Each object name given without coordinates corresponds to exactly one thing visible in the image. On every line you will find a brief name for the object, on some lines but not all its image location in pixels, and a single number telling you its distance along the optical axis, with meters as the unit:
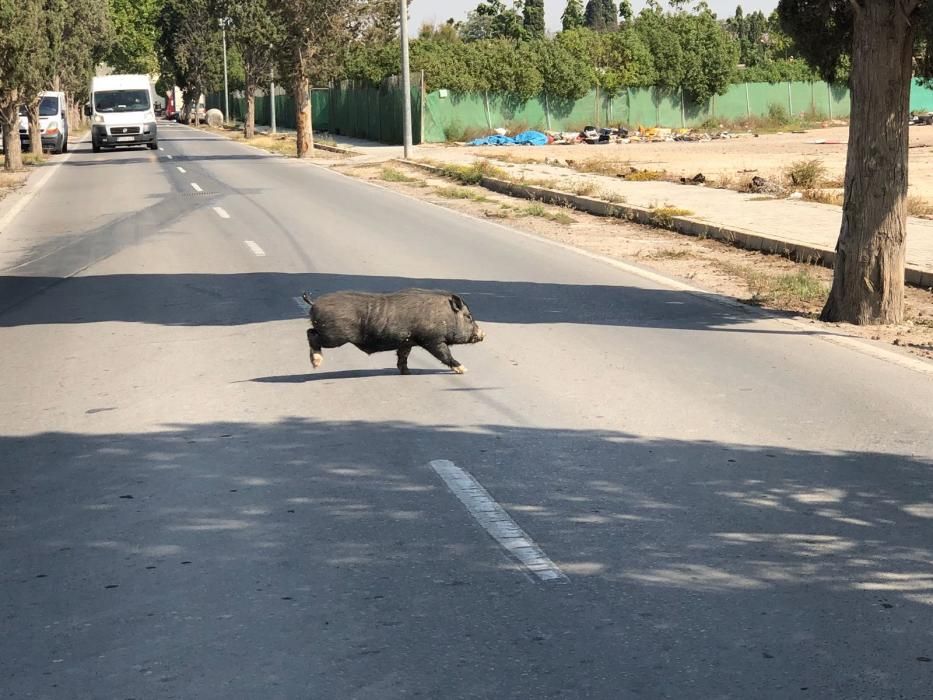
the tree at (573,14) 122.64
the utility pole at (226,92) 79.96
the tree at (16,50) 32.91
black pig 8.58
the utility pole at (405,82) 39.31
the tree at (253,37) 48.56
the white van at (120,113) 48.34
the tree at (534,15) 140.12
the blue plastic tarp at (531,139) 52.09
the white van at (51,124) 47.88
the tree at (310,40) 44.28
